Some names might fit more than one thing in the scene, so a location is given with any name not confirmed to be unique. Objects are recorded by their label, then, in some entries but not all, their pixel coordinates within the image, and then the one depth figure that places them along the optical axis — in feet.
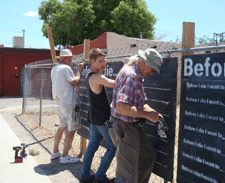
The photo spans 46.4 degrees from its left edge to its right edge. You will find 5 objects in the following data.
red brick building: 79.25
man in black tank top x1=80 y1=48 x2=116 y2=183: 12.06
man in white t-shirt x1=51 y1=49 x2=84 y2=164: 15.89
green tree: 87.25
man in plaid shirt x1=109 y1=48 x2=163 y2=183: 8.64
